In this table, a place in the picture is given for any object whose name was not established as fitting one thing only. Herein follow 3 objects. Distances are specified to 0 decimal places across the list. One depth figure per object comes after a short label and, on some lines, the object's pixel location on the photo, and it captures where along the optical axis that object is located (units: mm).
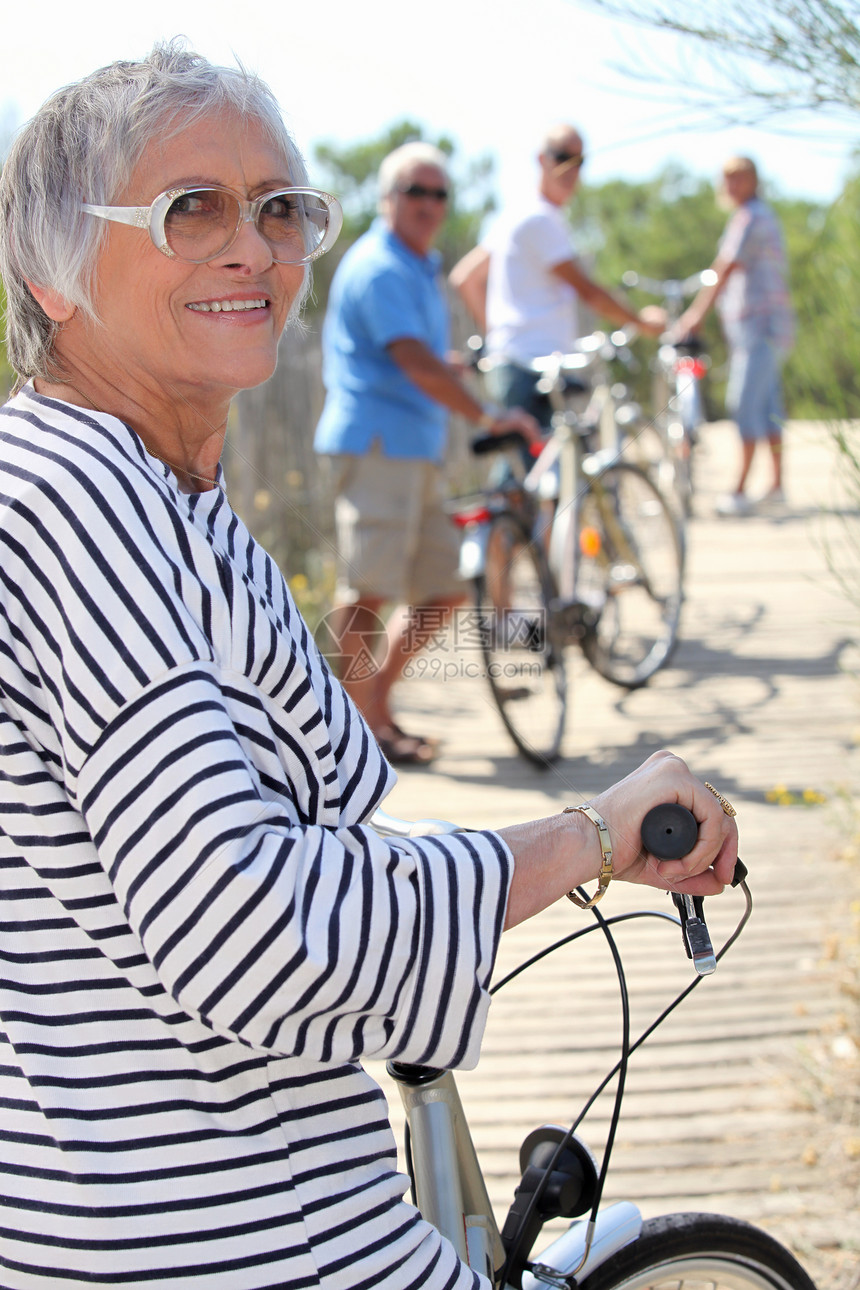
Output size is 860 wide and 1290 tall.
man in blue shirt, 4121
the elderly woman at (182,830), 860
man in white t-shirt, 5234
